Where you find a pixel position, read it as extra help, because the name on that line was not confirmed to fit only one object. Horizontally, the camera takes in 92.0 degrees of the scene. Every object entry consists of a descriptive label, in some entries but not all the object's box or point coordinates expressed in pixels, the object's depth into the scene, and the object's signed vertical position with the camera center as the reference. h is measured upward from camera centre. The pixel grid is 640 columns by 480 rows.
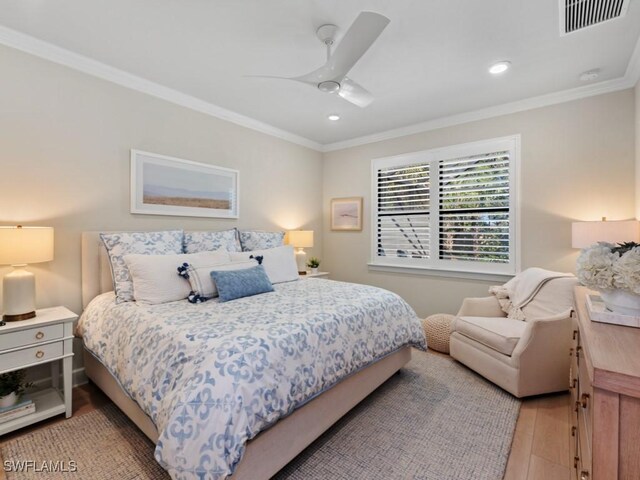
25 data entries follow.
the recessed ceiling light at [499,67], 2.51 +1.44
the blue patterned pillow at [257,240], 3.42 -0.02
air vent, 1.78 +1.38
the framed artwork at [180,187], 2.90 +0.52
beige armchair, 2.26 -0.81
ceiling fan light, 2.19 +1.10
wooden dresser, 0.84 -0.48
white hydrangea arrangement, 1.13 -0.10
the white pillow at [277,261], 2.99 -0.23
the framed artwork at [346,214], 4.55 +0.38
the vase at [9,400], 1.92 -1.04
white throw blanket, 2.68 -0.46
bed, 1.22 -0.66
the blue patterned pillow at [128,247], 2.34 -0.09
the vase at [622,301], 1.21 -0.24
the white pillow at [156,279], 2.25 -0.31
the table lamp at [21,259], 1.91 -0.15
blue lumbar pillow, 2.34 -0.35
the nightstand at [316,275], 4.15 -0.49
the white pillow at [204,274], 2.37 -0.28
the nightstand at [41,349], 1.87 -0.72
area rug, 1.63 -1.23
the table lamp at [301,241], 4.12 -0.03
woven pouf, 3.18 -0.96
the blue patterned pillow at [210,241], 2.92 -0.03
